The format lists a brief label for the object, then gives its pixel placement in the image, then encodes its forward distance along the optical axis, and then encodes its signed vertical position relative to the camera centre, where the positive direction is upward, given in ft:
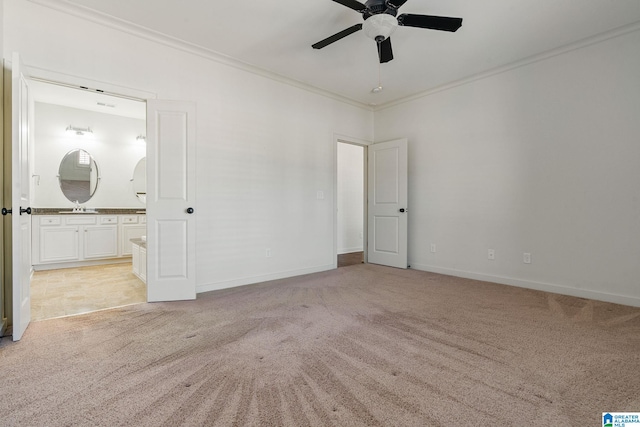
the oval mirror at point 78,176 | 17.95 +2.39
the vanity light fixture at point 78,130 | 17.71 +5.08
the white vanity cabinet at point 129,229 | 18.34 -0.88
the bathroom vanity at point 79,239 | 15.76 -1.30
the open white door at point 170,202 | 10.32 +0.45
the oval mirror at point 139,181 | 19.94 +2.26
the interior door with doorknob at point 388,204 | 16.02 +0.55
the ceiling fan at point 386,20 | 7.55 +5.00
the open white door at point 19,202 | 7.09 +0.33
